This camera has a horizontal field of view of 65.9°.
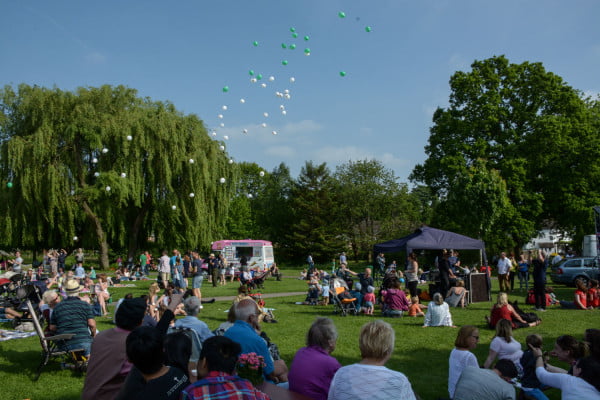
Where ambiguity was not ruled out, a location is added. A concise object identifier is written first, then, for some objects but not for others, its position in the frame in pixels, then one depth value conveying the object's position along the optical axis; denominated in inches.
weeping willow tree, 976.3
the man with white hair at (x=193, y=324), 211.0
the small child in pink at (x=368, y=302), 508.4
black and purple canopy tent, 609.0
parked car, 768.3
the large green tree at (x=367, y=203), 1803.6
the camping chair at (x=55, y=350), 262.7
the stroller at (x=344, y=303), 500.1
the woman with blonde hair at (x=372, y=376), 112.2
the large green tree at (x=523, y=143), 1045.2
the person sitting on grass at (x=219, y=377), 101.5
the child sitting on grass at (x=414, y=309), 486.1
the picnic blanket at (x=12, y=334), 374.3
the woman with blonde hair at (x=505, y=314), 375.2
